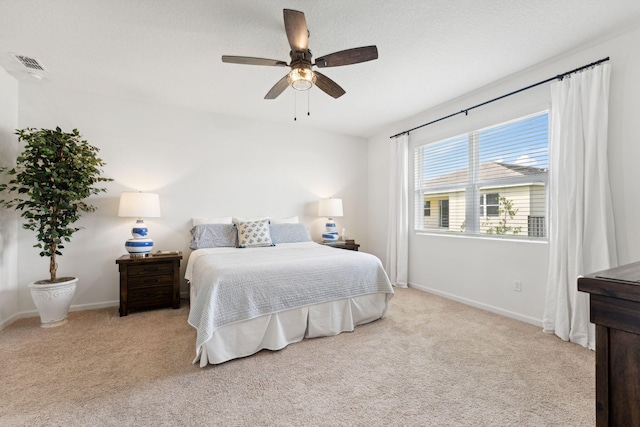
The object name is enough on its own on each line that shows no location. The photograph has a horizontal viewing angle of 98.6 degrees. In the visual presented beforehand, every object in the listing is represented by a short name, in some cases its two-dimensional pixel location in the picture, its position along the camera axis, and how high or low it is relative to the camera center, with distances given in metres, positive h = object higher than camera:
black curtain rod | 2.33 +1.28
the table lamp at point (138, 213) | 3.08 +0.01
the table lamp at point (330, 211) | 4.32 +0.06
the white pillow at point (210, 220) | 3.68 -0.08
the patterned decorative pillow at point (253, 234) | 3.50 -0.25
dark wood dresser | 0.65 -0.33
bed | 2.02 -0.68
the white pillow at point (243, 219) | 3.77 -0.06
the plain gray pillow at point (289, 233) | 3.84 -0.26
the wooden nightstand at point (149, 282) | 2.97 -0.76
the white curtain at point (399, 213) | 4.18 +0.03
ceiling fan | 1.75 +1.13
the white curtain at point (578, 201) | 2.23 +0.13
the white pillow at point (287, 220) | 4.11 -0.09
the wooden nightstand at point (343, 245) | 4.18 -0.46
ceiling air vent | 2.49 +1.42
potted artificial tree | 2.61 +0.22
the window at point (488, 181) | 2.81 +0.41
